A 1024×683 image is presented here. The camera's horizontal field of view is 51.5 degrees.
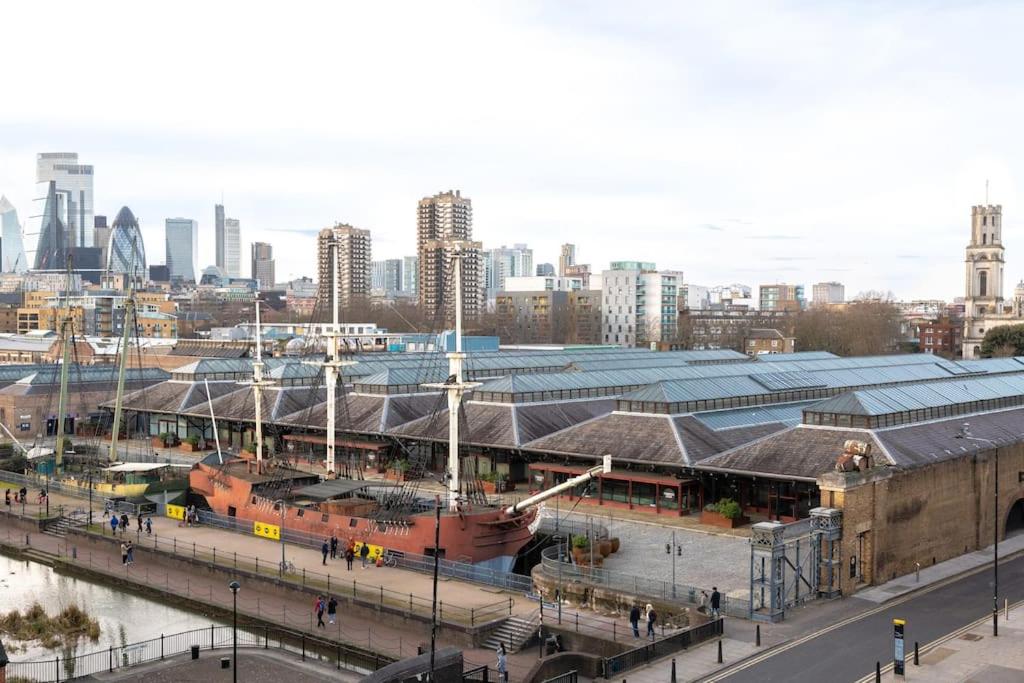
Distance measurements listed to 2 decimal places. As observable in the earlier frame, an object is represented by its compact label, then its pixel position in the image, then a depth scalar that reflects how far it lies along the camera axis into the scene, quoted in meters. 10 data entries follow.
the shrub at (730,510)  47.75
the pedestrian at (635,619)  32.66
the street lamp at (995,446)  31.80
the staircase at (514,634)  33.09
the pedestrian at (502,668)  29.27
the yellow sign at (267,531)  48.91
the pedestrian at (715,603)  32.91
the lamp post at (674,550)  40.80
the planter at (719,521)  47.91
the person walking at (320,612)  36.16
